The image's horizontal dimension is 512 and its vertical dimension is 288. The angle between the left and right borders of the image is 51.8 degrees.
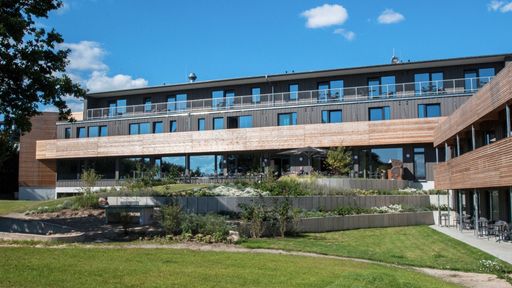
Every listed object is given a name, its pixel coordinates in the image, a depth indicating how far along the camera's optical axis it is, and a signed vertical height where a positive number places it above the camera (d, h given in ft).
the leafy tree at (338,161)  112.68 +6.66
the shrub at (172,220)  56.59 -3.04
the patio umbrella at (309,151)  111.65 +8.75
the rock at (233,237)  55.11 -4.74
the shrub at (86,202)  80.69 -1.62
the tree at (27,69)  56.65 +13.48
